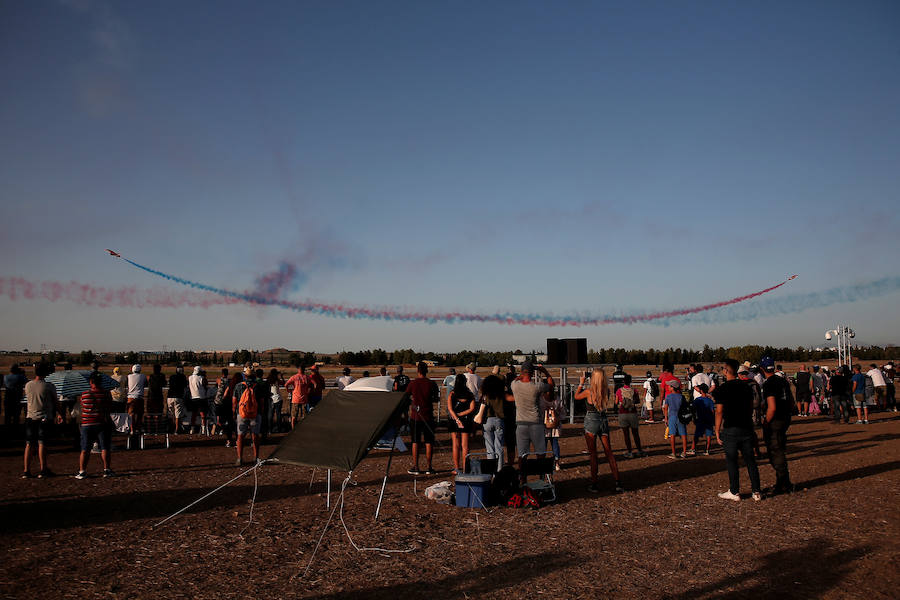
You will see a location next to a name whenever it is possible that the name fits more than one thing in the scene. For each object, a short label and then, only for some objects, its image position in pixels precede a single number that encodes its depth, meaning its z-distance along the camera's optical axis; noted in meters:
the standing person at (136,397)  14.55
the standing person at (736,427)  8.69
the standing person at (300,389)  15.22
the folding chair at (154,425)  14.63
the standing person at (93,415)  10.01
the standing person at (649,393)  21.06
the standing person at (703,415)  13.44
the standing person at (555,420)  11.73
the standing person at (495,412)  10.30
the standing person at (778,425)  9.32
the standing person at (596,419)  9.47
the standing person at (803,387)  21.88
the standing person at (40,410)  10.31
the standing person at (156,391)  14.89
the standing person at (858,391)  19.16
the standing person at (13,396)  15.61
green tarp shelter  7.18
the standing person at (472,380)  13.18
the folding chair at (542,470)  9.02
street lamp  27.67
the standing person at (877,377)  21.50
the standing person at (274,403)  15.97
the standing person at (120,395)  14.21
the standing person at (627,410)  12.39
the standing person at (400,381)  14.98
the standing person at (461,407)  10.29
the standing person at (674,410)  12.70
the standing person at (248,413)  11.08
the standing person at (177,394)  16.09
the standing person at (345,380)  15.60
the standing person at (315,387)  15.29
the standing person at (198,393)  16.22
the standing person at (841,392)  19.42
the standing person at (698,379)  15.13
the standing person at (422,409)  10.57
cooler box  8.58
